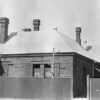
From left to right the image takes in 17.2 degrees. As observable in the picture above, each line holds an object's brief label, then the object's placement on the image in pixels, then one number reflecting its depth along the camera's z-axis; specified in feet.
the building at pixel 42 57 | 101.35
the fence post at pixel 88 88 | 77.92
